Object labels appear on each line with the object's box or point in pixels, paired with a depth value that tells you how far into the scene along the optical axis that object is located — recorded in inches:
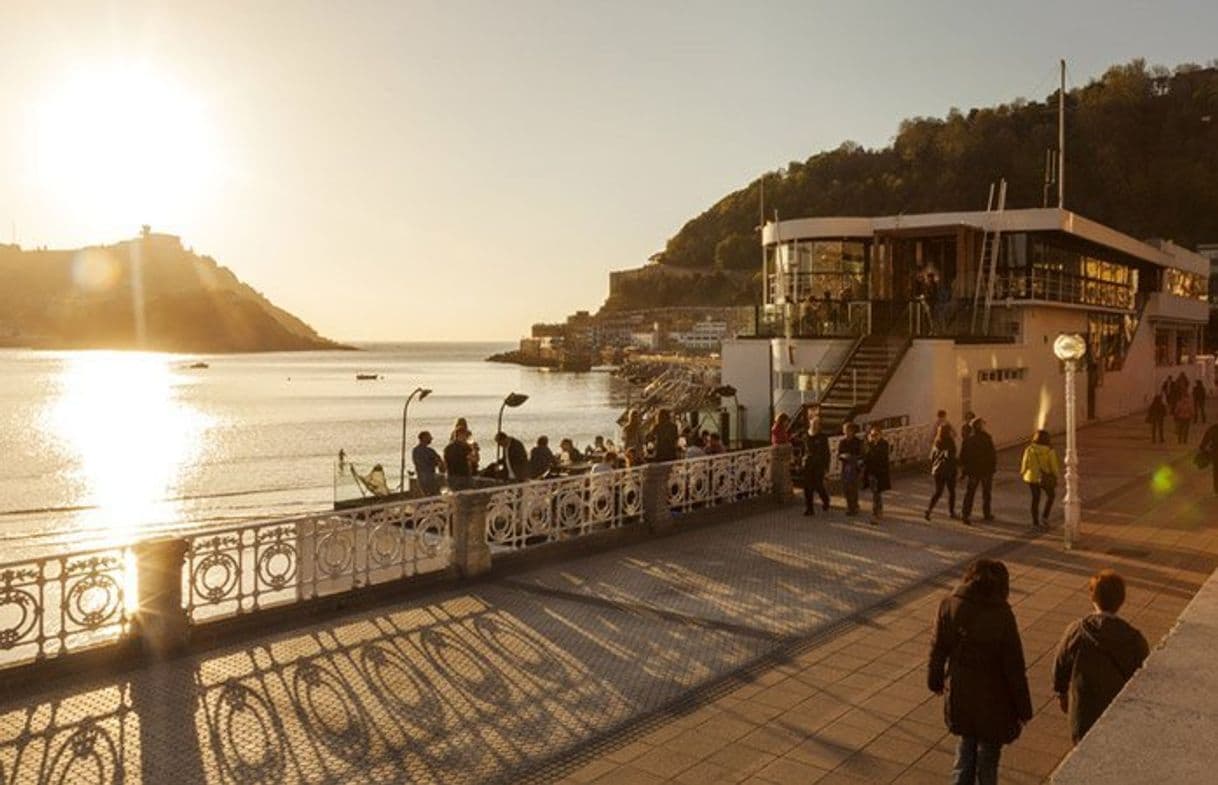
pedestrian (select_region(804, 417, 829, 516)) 678.5
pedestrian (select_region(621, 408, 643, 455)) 908.4
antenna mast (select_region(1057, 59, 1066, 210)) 1409.9
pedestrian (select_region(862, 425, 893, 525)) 655.8
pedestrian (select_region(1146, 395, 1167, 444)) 1160.8
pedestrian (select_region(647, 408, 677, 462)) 689.0
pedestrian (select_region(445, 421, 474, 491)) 641.6
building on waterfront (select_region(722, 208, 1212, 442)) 1047.6
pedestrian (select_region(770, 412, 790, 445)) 759.1
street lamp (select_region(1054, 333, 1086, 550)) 557.9
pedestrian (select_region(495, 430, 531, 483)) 715.4
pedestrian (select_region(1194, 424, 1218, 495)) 755.4
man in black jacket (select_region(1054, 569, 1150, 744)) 206.8
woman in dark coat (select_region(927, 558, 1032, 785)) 209.3
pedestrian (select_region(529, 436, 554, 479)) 721.6
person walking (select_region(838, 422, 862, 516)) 673.6
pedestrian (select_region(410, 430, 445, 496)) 652.7
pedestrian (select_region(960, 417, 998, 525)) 626.2
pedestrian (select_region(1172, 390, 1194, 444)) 1143.6
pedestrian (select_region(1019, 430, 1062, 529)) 609.0
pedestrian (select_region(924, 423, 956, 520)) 650.8
